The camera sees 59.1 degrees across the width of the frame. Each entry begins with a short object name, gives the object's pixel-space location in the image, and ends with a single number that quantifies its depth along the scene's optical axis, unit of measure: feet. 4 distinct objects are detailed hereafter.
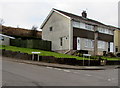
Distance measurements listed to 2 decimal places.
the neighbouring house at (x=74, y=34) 56.19
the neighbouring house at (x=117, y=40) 75.78
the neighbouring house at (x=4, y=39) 66.62
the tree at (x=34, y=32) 93.32
